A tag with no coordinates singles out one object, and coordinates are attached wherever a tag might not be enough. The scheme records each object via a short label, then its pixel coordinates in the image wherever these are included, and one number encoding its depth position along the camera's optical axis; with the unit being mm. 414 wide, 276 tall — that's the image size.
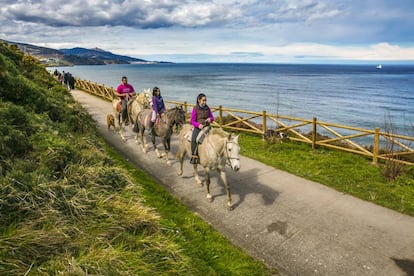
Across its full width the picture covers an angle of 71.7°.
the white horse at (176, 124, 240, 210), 6809
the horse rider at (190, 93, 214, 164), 8258
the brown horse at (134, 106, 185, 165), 10672
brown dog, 16266
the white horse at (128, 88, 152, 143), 13078
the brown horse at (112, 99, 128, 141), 15074
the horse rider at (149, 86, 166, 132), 11224
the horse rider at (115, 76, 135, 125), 14703
